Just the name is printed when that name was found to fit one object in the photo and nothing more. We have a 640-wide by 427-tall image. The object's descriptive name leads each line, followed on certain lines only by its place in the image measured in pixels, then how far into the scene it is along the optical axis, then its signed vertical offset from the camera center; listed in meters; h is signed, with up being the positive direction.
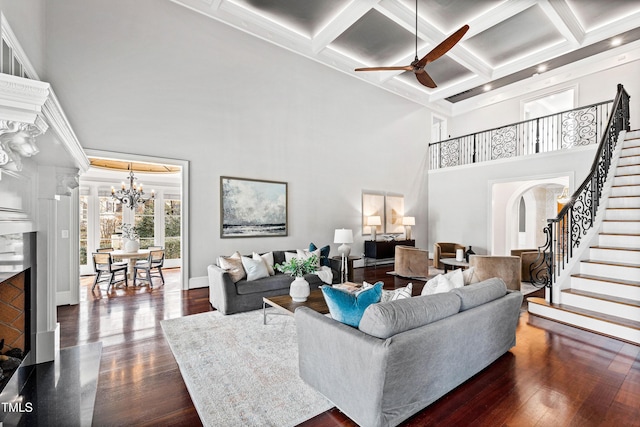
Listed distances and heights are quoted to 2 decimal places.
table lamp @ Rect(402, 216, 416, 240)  8.02 -0.24
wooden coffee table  3.10 -1.00
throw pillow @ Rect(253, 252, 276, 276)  4.54 -0.75
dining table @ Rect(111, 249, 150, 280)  5.28 -0.78
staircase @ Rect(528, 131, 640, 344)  3.35 -0.86
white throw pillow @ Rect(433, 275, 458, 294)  2.58 -0.64
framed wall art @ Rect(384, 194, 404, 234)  8.19 -0.03
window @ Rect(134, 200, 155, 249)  7.79 -0.28
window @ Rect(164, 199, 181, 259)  8.23 -0.44
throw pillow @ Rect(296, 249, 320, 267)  4.79 -0.68
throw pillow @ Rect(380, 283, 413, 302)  2.46 -0.69
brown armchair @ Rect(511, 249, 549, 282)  5.71 -1.03
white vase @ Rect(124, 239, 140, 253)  5.57 -0.63
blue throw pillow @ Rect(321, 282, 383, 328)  2.02 -0.62
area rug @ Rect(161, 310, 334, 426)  1.98 -1.33
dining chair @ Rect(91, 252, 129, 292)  5.05 -0.91
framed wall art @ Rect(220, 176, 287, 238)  5.65 +0.09
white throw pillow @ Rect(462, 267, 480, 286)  2.76 -0.60
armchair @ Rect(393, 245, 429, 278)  6.16 -1.05
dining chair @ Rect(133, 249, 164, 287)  5.45 -0.96
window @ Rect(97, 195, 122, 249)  7.19 -0.27
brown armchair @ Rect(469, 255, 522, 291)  4.84 -0.93
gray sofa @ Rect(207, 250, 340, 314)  3.89 -1.07
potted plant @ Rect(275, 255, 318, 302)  3.34 -0.70
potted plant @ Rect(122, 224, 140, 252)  5.57 -0.55
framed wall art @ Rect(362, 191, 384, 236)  7.69 +0.11
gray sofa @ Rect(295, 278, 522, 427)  1.73 -0.91
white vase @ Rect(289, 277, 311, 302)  3.33 -0.88
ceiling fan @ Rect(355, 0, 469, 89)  3.76 +2.19
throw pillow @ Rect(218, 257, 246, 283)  4.02 -0.77
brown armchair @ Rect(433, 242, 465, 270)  7.13 -0.98
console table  7.33 -0.91
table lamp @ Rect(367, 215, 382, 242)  7.42 -0.25
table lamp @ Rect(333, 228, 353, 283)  5.52 -0.50
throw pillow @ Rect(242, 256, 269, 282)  4.20 -0.80
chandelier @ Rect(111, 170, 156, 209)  6.34 +0.36
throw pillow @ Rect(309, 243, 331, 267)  5.20 -0.77
